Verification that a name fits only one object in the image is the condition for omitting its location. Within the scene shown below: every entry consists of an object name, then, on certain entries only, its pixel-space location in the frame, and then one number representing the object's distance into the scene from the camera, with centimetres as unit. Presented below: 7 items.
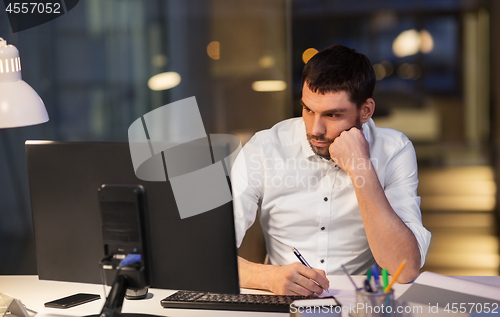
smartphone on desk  259
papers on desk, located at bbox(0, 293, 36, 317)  252
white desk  254
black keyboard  253
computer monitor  237
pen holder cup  237
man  295
